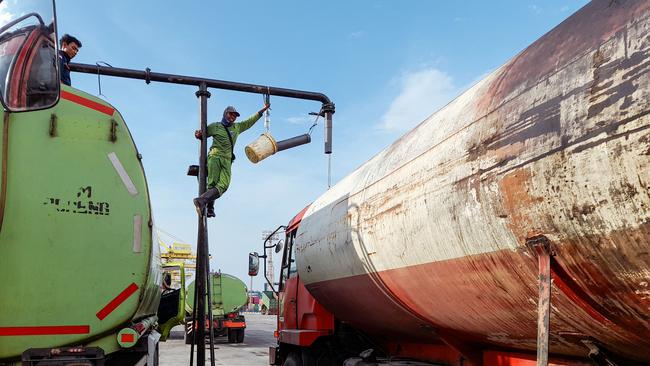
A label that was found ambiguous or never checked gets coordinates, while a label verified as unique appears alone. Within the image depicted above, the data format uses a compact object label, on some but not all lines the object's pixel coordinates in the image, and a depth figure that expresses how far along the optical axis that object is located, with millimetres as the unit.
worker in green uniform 5906
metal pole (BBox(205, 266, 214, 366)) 5062
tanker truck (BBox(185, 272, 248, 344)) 18375
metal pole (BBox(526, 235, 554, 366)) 2488
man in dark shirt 5078
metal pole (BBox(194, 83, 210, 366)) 5281
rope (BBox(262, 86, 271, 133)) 6516
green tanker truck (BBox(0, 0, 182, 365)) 3402
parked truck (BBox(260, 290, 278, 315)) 44656
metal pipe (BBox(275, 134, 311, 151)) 6552
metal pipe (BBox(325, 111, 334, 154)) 7168
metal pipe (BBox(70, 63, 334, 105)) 6129
